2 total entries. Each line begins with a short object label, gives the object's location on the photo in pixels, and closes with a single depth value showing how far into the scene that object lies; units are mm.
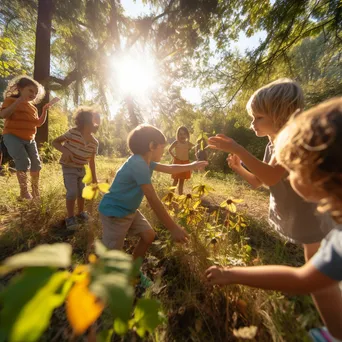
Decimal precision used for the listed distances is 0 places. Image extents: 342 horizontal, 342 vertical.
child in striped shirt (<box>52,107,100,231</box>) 2219
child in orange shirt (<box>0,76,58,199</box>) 2473
